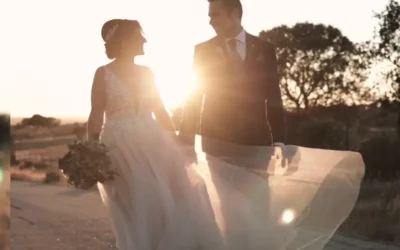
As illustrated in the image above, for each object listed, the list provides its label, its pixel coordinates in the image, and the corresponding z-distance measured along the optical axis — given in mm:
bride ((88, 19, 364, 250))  5406
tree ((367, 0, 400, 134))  30594
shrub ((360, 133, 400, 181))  21250
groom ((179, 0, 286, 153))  5121
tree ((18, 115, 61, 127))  54556
